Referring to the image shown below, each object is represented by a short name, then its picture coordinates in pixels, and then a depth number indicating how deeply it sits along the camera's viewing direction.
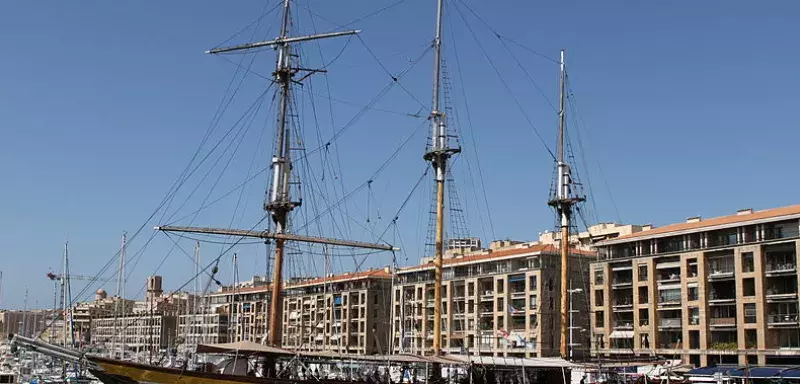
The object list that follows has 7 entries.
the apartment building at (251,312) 164.12
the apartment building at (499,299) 110.81
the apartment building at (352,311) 143.38
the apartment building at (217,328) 189.75
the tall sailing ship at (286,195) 53.66
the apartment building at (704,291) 86.31
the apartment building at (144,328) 185.21
